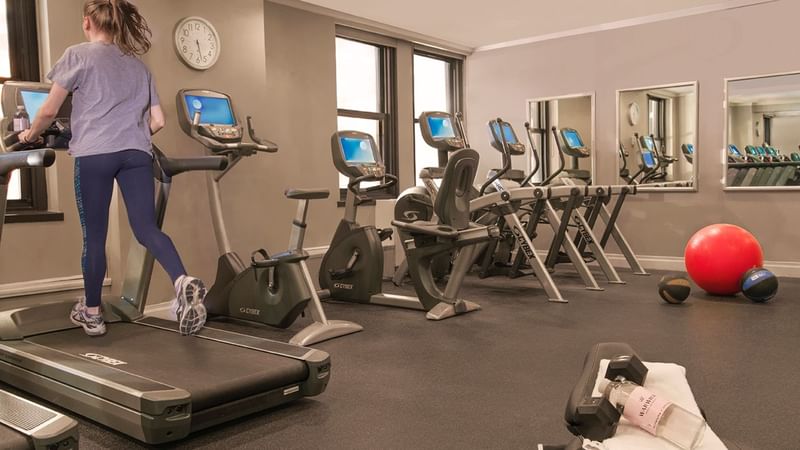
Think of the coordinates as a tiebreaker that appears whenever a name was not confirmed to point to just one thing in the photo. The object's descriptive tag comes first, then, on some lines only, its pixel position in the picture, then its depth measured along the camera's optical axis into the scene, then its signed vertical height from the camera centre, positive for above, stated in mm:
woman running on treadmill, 2857 +223
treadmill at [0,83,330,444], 2238 -740
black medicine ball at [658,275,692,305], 4852 -892
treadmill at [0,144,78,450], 1757 -684
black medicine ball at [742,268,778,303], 4789 -865
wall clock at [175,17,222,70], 4566 +1005
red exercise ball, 5027 -683
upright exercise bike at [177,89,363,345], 3852 -559
